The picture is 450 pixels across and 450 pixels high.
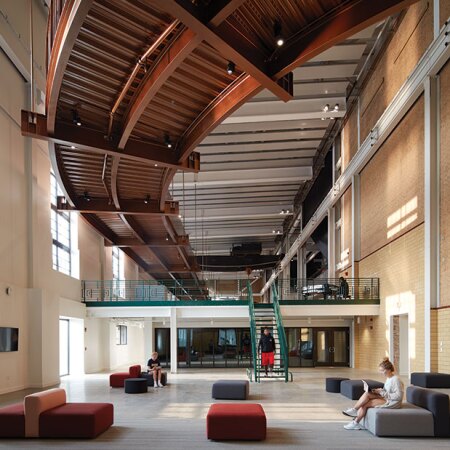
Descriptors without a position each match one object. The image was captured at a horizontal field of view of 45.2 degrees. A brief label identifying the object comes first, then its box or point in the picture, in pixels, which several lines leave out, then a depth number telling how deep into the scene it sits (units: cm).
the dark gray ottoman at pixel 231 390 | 1221
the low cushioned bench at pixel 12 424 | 812
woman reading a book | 823
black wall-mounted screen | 1393
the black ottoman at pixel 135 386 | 1390
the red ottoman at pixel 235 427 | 779
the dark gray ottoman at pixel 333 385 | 1352
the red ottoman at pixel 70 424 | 802
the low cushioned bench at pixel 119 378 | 1551
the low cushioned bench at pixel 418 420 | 800
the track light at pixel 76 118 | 1094
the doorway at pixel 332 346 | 2420
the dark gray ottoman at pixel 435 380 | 1177
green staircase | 1675
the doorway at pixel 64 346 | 2067
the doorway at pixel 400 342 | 1733
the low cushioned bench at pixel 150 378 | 1559
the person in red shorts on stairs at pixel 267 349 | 1670
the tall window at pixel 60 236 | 1925
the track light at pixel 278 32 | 838
